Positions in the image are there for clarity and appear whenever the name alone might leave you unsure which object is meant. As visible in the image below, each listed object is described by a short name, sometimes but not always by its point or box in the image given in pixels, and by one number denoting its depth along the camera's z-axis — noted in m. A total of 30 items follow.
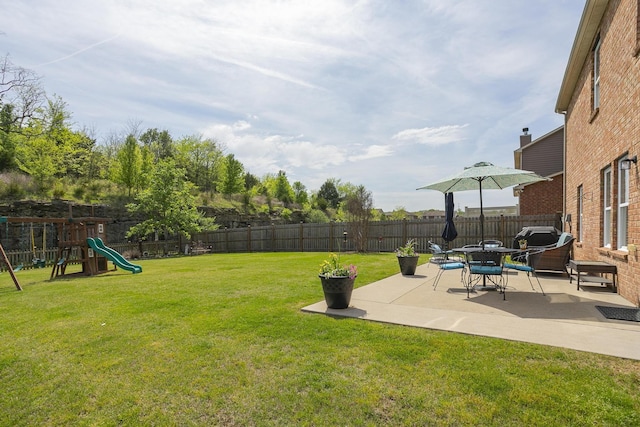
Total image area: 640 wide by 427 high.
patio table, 5.45
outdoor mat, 4.07
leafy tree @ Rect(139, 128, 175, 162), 40.38
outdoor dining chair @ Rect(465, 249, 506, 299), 5.48
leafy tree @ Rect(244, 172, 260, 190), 43.81
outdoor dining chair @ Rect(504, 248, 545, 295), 5.77
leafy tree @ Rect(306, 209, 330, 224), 41.43
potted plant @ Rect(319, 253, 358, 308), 4.73
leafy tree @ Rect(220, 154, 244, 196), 36.12
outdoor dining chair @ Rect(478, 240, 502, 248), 9.77
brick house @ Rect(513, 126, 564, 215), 15.67
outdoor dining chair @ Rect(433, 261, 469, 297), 6.27
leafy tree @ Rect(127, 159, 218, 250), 20.36
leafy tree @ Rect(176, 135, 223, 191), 37.97
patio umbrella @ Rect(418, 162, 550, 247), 5.95
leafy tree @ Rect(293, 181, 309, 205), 50.22
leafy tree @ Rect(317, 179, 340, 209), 54.78
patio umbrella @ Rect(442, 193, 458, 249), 10.12
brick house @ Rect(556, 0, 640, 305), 4.82
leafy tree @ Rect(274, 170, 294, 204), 46.28
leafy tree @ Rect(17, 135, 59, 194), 21.98
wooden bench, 5.63
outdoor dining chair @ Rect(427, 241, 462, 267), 8.51
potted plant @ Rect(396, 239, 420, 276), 7.83
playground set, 10.73
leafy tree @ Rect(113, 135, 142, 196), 26.88
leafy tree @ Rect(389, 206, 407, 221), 57.16
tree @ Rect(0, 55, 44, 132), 19.20
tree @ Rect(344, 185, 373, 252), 16.83
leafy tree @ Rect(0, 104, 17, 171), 22.36
